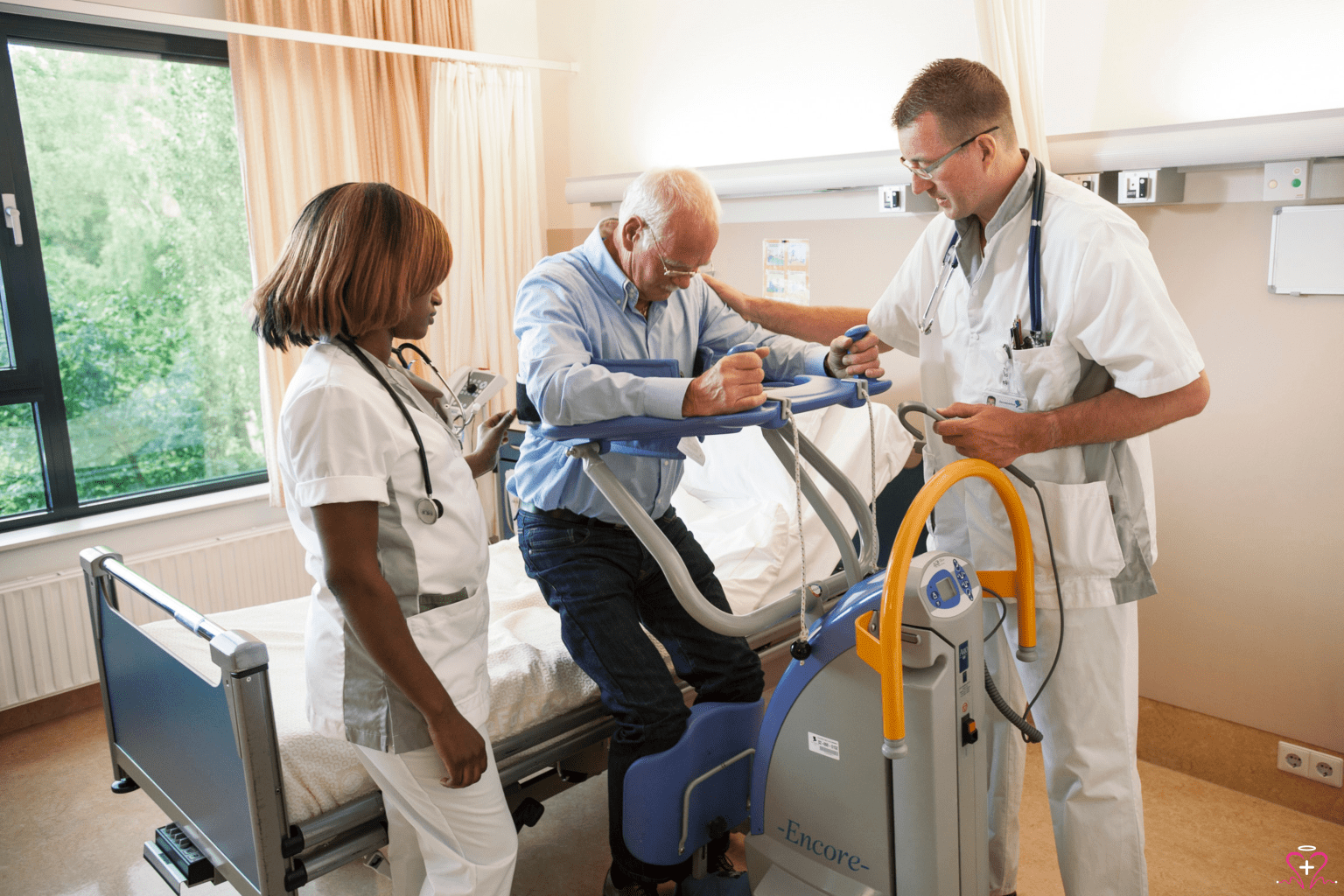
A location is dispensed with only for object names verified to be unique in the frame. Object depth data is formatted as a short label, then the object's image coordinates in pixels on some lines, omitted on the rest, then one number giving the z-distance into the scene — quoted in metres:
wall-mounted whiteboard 2.29
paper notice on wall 3.53
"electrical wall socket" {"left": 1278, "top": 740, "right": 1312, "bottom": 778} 2.56
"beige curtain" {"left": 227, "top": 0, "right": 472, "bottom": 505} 3.46
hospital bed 1.71
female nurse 1.32
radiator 3.08
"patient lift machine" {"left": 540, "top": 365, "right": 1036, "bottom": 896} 1.55
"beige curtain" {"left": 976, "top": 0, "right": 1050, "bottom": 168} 2.54
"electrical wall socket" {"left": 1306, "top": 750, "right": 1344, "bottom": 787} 2.51
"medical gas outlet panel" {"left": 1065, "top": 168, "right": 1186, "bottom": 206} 2.48
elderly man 1.78
